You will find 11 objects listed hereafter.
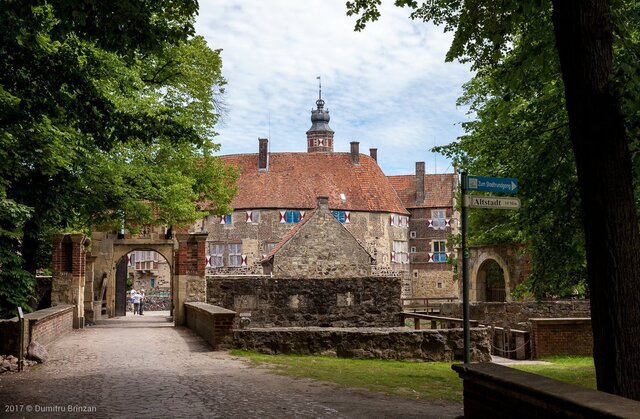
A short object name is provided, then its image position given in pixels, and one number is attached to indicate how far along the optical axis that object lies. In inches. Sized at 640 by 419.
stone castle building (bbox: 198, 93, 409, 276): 2300.7
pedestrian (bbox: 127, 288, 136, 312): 1769.1
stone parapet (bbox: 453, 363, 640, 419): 178.1
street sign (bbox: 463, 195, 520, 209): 309.9
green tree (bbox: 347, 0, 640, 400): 242.5
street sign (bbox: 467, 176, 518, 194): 315.6
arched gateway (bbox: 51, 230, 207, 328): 891.4
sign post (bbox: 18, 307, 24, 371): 457.7
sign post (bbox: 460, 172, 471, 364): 287.9
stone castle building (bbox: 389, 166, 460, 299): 2529.5
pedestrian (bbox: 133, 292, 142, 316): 1694.1
